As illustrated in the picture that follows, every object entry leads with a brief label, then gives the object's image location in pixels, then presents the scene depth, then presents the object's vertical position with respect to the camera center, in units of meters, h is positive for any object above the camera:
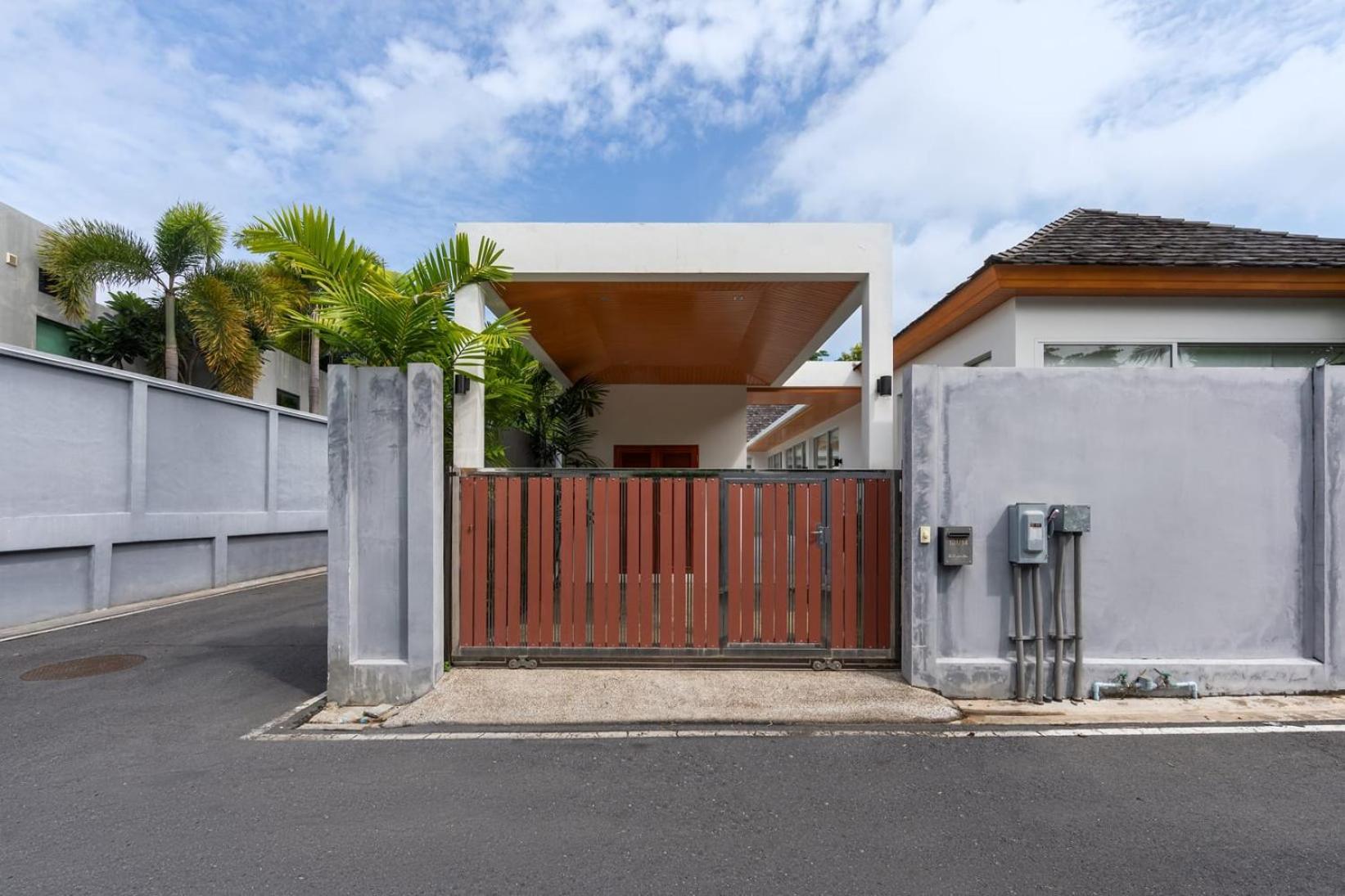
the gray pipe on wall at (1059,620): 4.93 -1.25
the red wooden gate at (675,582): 5.45 -1.07
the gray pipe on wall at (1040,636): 4.91 -1.38
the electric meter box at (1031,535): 4.90 -0.59
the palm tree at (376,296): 5.21 +1.35
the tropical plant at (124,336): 14.50 +2.73
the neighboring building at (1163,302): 7.09 +1.83
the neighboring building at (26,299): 12.82 +3.32
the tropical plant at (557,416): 10.30 +0.70
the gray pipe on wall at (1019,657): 4.94 -1.54
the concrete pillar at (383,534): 4.93 -0.60
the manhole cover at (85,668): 5.82 -2.01
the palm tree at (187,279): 11.86 +3.50
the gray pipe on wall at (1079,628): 4.93 -1.31
